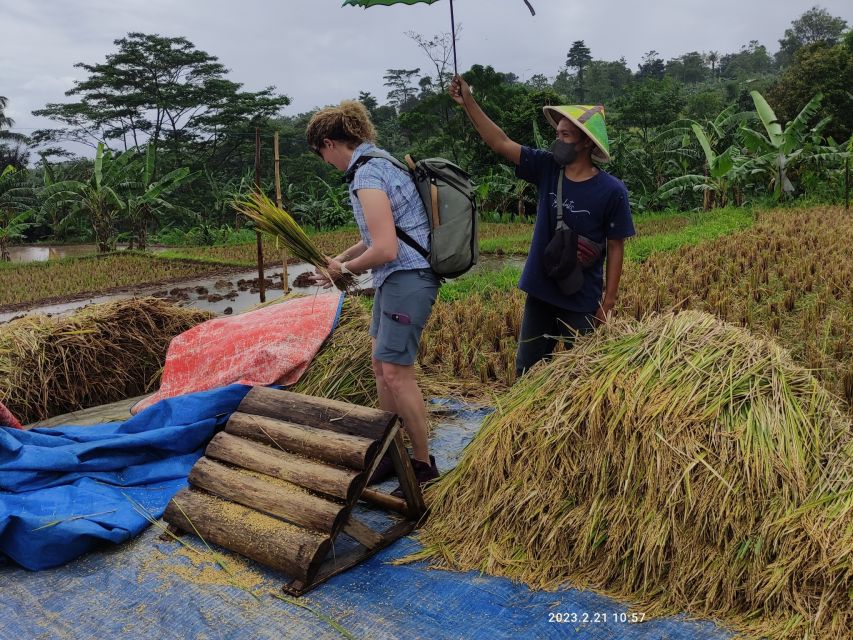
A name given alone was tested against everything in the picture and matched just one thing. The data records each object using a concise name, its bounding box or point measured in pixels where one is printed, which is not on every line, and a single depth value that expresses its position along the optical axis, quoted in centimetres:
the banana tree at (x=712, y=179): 1370
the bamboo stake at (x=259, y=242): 547
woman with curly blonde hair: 271
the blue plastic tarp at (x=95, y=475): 266
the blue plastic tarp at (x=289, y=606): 212
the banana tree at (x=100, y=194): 1515
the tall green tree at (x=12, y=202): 1715
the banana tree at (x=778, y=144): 1361
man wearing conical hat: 288
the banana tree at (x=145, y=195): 1554
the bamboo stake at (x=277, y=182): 516
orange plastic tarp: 396
